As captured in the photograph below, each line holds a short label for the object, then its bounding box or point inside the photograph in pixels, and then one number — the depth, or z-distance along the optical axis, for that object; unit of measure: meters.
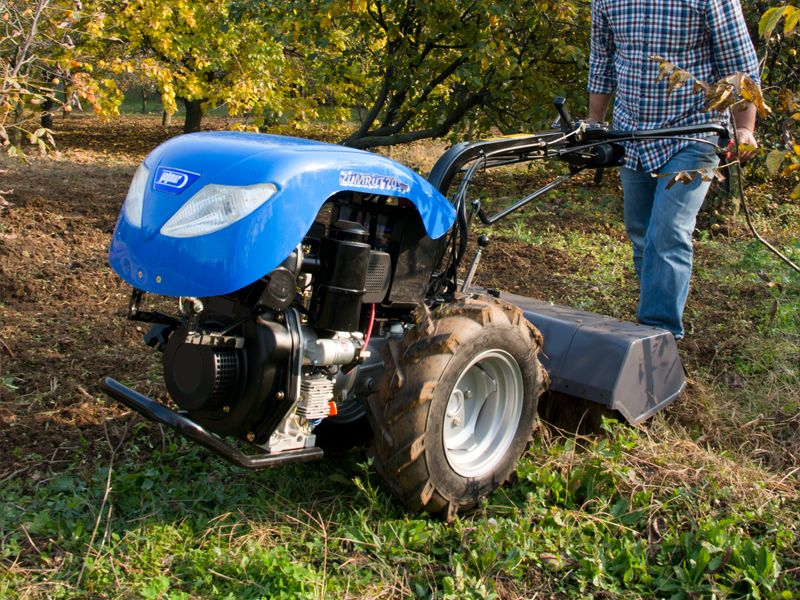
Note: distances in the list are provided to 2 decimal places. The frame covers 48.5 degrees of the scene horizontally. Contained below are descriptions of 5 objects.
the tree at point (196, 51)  10.56
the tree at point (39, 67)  4.61
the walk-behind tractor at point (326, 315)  2.49
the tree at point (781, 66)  7.98
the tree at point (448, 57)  8.41
